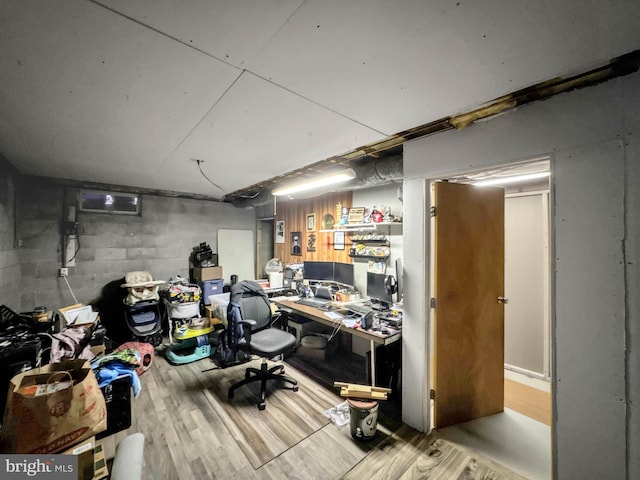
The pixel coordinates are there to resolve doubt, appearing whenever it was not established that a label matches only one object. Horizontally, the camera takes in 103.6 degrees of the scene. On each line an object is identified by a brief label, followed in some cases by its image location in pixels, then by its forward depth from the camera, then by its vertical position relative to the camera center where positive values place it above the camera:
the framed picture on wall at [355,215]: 3.51 +0.36
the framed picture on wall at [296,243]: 4.66 -0.05
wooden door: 2.19 -0.57
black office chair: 2.50 -1.01
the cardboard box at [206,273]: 4.68 -0.62
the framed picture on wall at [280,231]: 5.13 +0.19
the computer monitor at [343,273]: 3.44 -0.46
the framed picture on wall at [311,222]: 4.38 +0.33
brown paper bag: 1.35 -0.97
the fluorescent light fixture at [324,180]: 2.74 +0.71
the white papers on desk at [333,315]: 2.70 -0.83
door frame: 2.15 -0.29
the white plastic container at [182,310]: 3.74 -1.04
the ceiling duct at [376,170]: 2.51 +0.74
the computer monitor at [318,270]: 3.67 -0.45
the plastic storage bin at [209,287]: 4.50 -0.85
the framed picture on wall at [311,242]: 4.35 -0.03
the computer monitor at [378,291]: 2.98 -0.62
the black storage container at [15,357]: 1.77 -0.85
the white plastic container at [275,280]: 4.20 -0.66
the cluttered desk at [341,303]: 2.44 -0.81
